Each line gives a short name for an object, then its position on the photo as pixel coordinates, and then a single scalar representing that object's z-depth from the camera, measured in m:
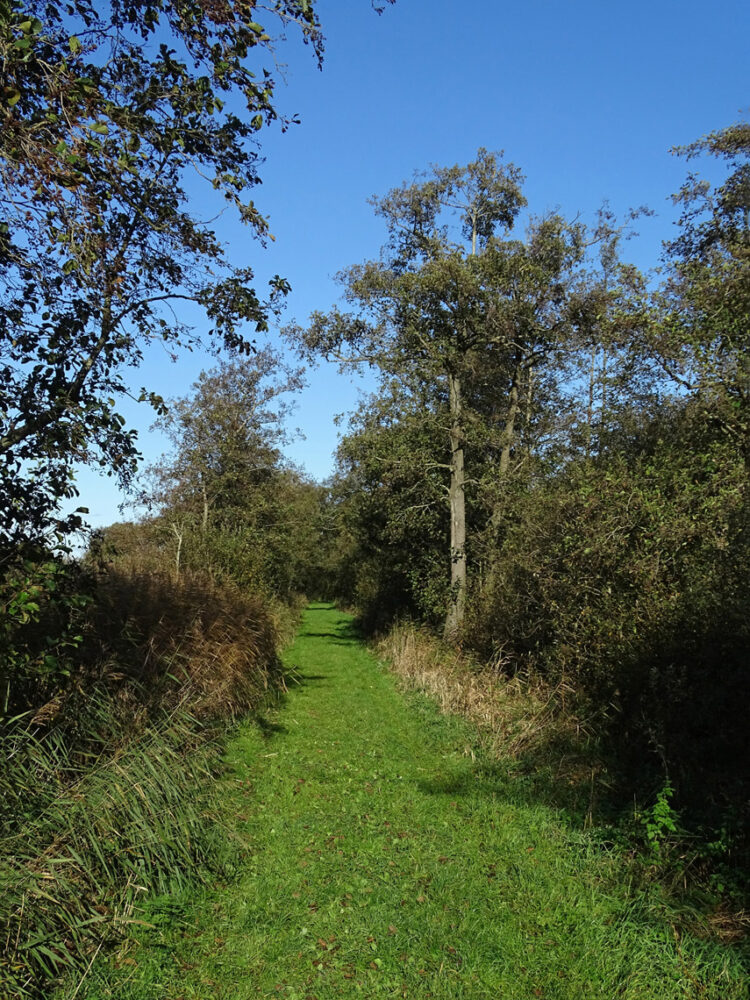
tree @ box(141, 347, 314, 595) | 23.53
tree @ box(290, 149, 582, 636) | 15.11
